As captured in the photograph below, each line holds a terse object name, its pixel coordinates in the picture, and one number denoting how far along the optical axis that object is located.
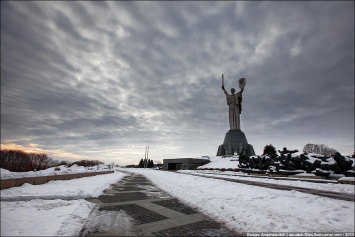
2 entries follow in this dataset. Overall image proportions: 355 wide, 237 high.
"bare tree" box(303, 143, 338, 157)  96.88
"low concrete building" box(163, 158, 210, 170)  56.53
